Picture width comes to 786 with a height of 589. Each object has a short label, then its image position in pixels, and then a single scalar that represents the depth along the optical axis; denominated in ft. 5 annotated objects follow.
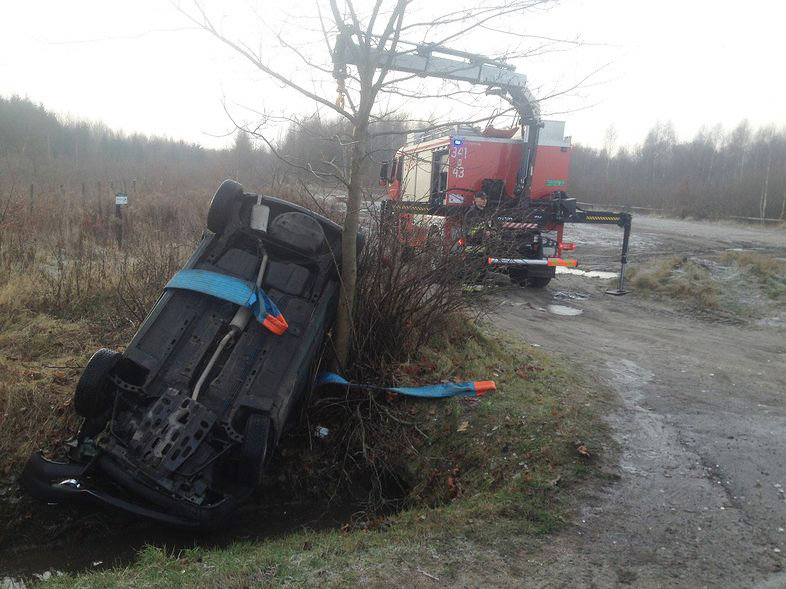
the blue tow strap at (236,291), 14.46
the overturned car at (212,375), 12.56
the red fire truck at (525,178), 37.01
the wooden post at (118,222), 33.27
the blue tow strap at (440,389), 16.97
